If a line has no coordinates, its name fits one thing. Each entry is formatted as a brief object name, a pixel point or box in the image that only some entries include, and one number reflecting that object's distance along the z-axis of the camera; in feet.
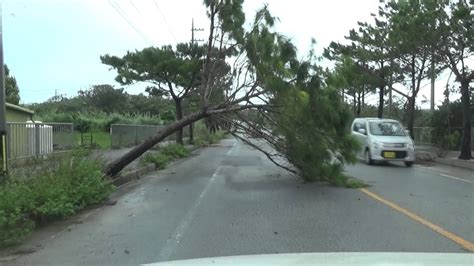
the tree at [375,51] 106.32
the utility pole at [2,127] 33.34
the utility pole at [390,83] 109.60
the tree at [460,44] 75.05
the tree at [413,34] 78.84
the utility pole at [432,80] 92.50
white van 68.28
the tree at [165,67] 100.07
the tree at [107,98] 291.79
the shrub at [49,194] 26.32
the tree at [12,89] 160.48
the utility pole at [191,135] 131.61
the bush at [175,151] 82.52
